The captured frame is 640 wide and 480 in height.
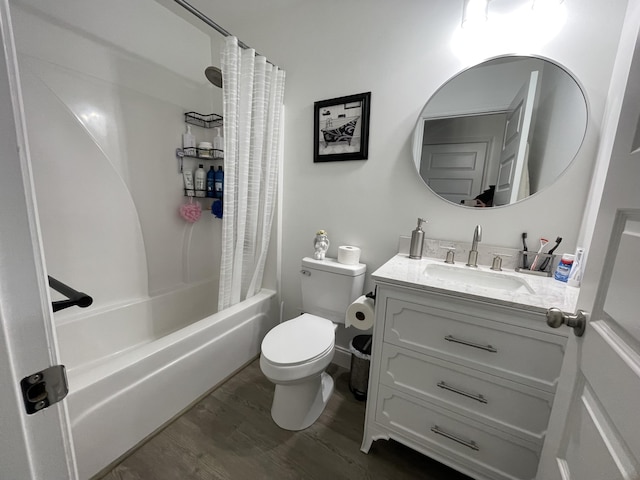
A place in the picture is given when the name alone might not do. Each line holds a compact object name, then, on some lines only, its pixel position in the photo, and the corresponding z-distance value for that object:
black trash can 1.51
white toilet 1.19
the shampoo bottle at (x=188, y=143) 1.92
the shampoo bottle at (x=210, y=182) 2.02
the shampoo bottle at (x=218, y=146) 1.97
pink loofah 1.98
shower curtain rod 1.22
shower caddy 1.93
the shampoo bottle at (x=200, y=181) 1.98
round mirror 1.14
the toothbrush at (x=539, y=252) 1.19
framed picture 1.53
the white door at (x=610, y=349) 0.45
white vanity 0.85
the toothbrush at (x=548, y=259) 1.17
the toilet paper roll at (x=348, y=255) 1.58
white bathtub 1.01
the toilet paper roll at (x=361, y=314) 1.29
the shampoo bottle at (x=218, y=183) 2.01
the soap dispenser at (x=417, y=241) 1.38
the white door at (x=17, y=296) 0.32
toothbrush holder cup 1.18
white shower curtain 1.43
